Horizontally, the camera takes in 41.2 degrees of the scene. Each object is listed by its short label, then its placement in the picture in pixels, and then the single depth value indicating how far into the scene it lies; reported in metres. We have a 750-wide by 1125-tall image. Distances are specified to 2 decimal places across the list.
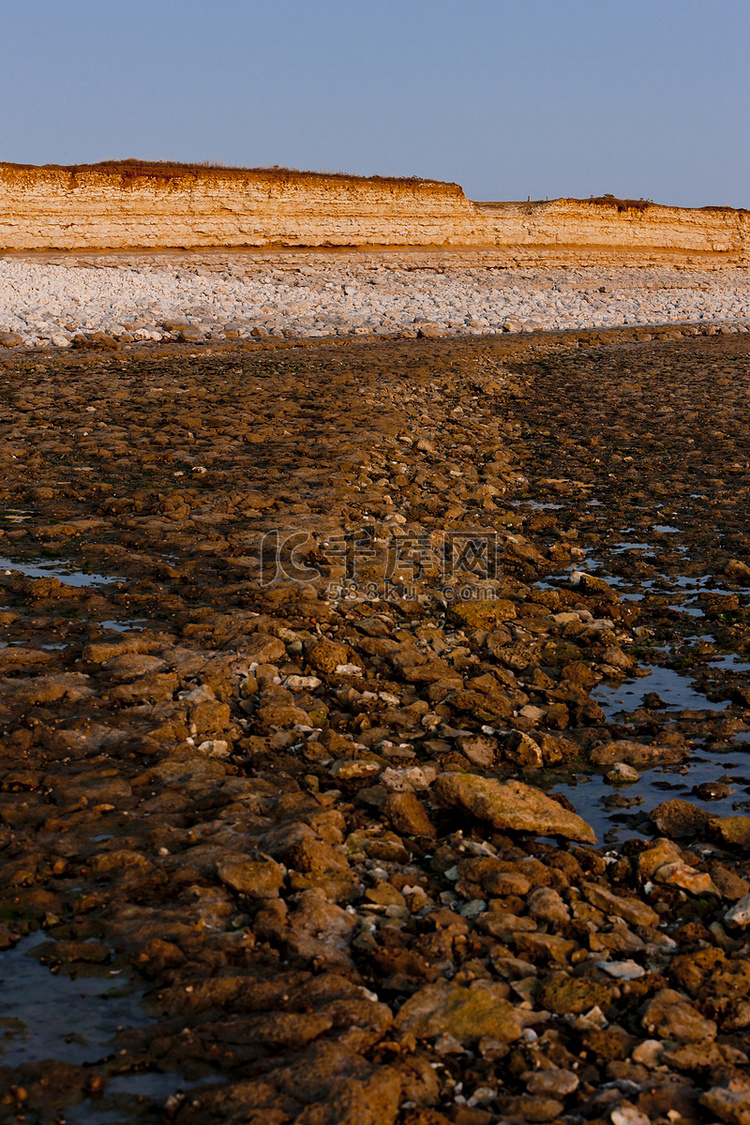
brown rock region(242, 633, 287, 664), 5.22
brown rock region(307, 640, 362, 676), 5.29
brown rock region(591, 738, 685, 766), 4.71
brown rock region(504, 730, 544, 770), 4.67
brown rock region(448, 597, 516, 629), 6.13
